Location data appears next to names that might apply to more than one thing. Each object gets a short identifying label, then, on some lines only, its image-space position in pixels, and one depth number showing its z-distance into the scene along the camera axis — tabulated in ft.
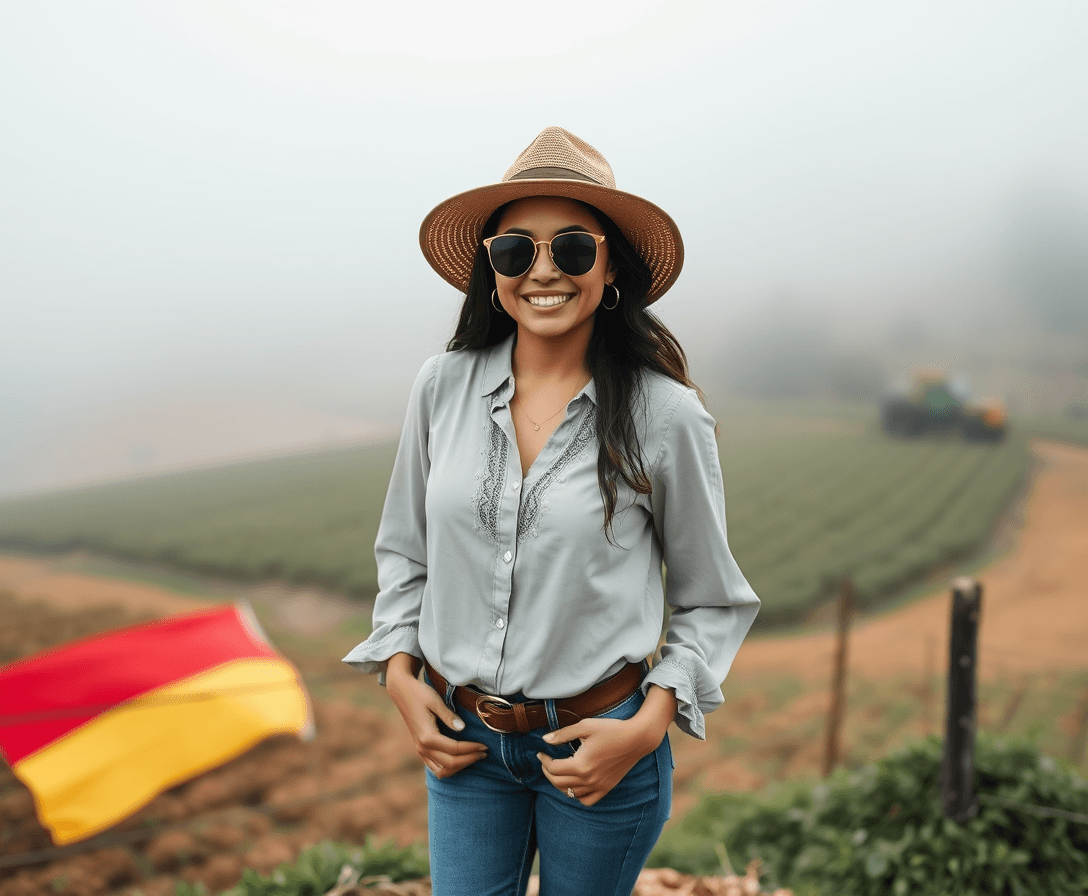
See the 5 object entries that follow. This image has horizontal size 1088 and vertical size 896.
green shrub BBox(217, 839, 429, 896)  6.79
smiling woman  3.25
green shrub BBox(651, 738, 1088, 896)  7.43
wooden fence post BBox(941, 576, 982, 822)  7.74
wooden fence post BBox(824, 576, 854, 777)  13.35
